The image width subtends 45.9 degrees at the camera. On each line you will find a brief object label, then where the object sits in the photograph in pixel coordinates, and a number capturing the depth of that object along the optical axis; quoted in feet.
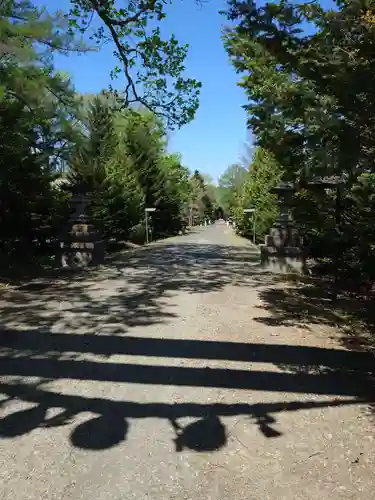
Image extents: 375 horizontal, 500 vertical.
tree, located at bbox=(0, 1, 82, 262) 33.86
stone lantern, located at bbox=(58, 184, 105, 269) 41.29
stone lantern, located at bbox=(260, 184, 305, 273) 40.01
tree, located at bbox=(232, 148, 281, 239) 62.23
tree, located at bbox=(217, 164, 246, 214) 243.19
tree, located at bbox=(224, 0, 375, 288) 15.30
